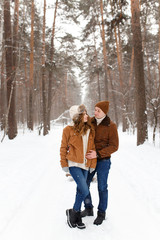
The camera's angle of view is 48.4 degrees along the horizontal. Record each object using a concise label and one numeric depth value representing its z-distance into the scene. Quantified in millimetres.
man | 2857
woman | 2686
